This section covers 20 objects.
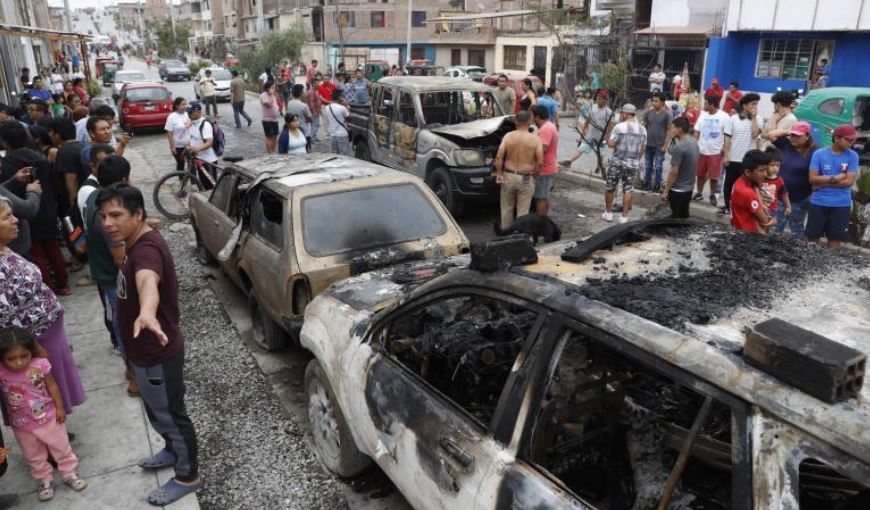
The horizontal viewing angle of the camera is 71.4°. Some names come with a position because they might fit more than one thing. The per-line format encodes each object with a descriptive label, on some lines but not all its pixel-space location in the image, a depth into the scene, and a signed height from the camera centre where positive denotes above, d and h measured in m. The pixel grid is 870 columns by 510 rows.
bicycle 9.79 -2.20
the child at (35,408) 3.28 -1.91
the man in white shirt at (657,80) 18.16 -0.89
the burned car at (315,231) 4.68 -1.43
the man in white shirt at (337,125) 10.82 -1.28
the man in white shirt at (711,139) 9.07 -1.30
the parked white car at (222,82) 26.50 -1.33
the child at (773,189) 5.14 -1.21
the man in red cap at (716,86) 16.88 -1.00
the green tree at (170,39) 70.00 +1.29
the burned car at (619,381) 1.65 -1.20
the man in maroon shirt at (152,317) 3.12 -1.33
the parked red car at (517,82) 14.12 -1.09
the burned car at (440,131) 9.02 -1.25
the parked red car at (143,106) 17.59 -1.53
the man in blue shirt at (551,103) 12.20 -1.02
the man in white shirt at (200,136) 9.82 -1.32
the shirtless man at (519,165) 7.59 -1.40
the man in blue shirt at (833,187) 6.01 -1.34
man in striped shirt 8.88 -1.26
